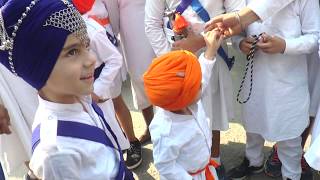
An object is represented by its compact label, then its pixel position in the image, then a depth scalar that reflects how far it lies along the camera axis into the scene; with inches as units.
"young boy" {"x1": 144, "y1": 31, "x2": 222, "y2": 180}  69.0
